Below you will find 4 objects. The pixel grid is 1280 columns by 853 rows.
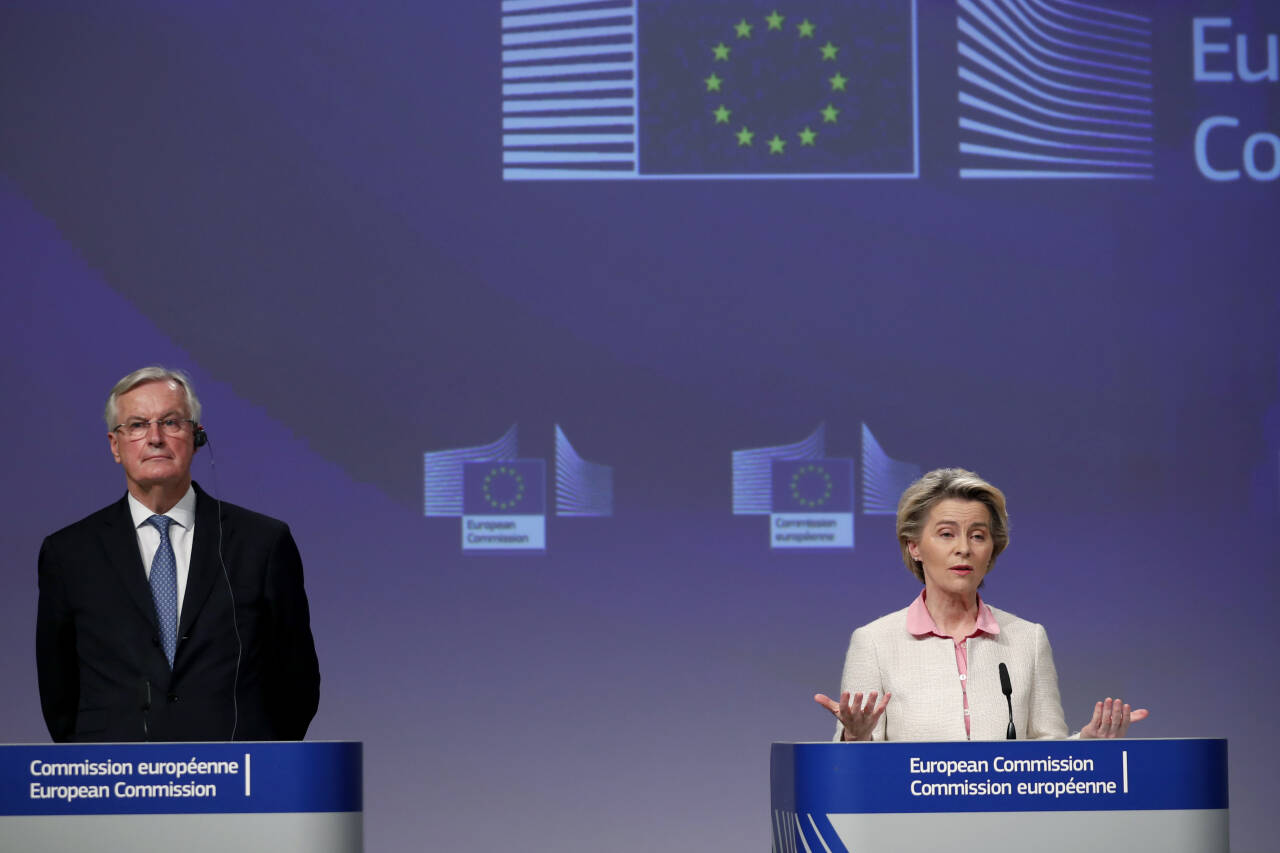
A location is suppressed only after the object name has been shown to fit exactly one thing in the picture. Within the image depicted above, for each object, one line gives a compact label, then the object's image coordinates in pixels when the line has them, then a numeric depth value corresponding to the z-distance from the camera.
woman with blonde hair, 5.98
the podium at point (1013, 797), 4.94
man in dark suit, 6.11
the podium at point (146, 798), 5.06
